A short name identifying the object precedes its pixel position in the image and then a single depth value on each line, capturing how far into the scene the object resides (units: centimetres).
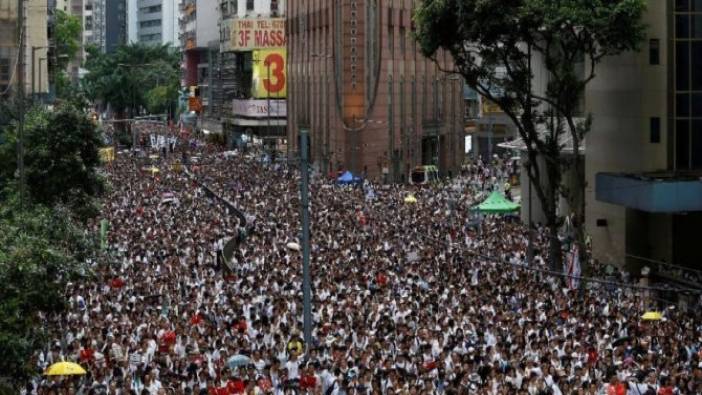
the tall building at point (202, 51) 15412
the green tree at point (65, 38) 13138
